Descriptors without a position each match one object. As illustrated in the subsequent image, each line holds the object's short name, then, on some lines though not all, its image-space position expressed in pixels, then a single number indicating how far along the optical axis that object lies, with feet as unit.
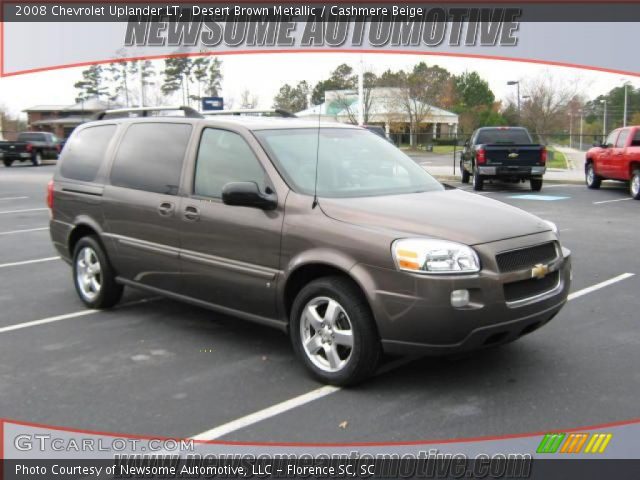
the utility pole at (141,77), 187.11
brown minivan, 14.11
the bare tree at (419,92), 180.96
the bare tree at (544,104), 164.66
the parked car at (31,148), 123.85
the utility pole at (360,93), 85.92
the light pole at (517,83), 171.19
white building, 178.15
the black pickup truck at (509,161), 63.46
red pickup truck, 57.72
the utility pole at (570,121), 187.19
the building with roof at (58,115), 281.74
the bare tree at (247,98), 166.71
